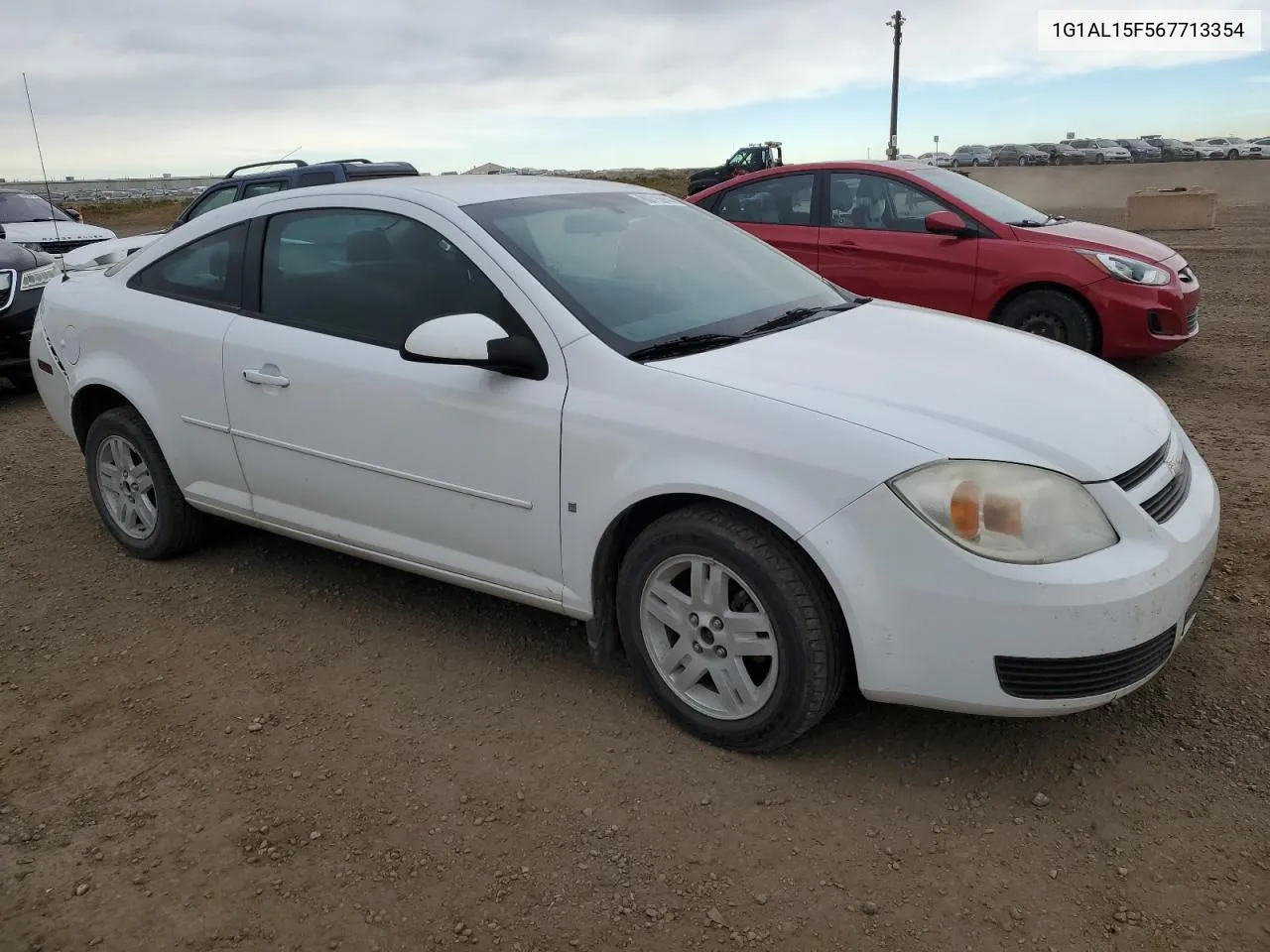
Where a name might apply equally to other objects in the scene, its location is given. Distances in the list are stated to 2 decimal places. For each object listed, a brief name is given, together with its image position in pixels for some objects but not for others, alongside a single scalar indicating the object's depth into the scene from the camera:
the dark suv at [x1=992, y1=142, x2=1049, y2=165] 54.62
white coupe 2.55
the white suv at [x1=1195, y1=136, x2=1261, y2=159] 50.81
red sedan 6.84
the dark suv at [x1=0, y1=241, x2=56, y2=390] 7.89
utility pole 40.53
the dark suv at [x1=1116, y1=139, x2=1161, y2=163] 55.63
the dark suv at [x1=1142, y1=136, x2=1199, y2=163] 53.09
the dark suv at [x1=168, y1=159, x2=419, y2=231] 9.77
